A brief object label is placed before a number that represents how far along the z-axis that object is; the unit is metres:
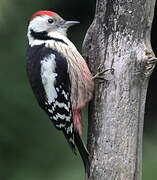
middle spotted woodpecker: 7.58
